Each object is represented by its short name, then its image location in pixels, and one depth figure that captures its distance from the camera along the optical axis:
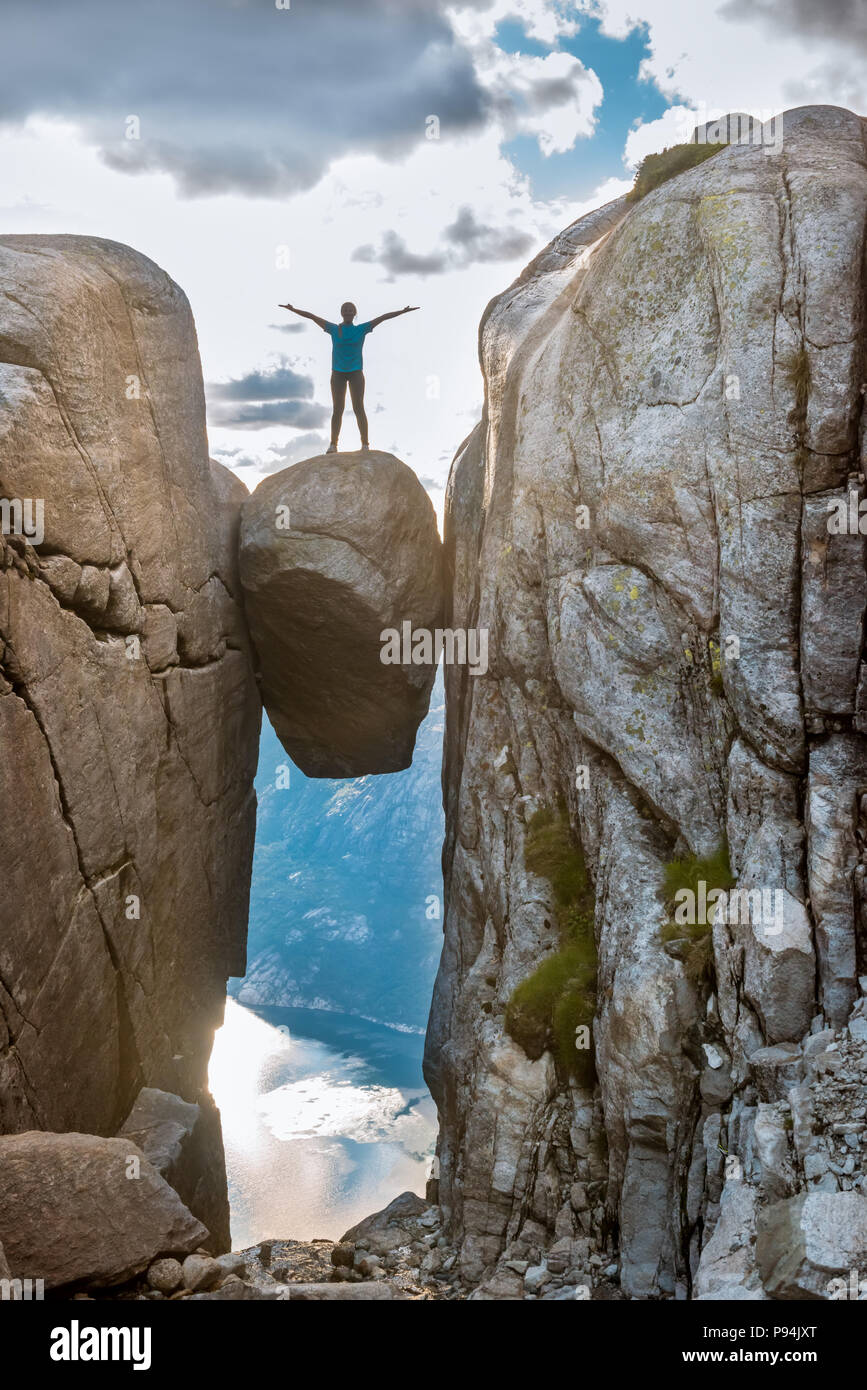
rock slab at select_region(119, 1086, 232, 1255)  21.00
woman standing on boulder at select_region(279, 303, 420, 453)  27.52
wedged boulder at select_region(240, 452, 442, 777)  27.80
